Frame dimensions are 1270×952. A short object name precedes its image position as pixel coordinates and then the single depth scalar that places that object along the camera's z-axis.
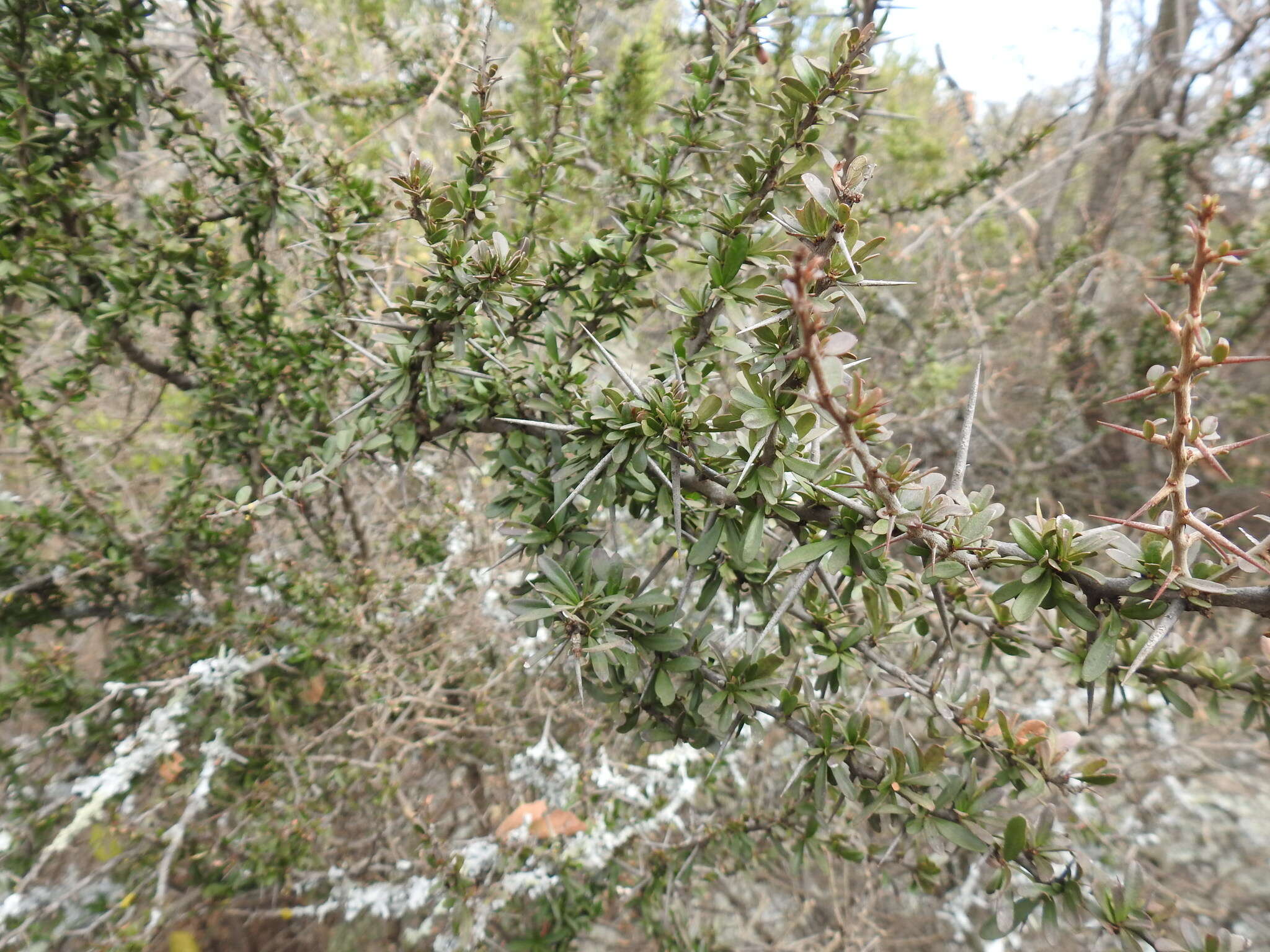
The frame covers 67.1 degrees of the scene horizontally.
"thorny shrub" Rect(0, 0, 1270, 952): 0.25
